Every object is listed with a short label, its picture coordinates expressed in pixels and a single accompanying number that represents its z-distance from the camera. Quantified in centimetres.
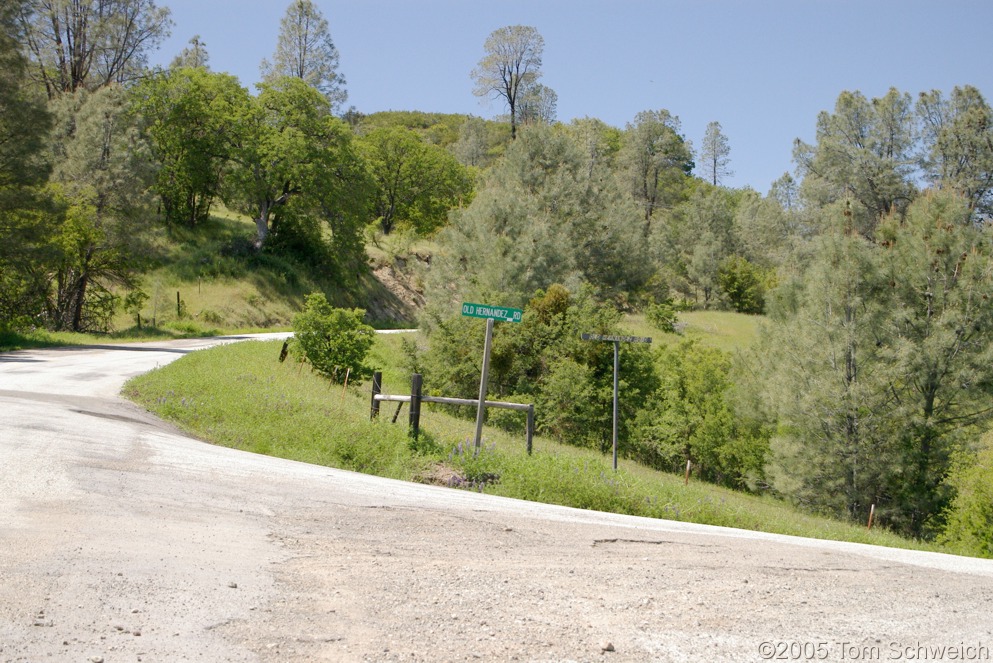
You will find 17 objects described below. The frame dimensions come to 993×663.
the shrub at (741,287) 6269
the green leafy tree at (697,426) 3177
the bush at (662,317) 4869
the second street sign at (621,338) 1612
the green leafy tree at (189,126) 4453
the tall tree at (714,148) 8769
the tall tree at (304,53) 5644
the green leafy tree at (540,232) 3456
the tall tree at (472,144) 9462
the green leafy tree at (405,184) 6931
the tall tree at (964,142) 4703
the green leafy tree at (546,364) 2853
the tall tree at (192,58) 5956
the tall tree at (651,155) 7356
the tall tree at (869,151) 5034
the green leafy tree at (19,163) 2538
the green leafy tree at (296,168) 4591
